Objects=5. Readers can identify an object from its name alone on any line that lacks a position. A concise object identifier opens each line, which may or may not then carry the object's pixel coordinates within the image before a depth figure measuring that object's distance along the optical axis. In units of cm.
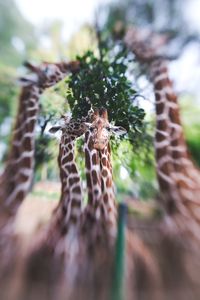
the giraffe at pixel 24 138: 298
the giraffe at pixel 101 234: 266
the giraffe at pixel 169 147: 287
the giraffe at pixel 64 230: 275
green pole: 240
